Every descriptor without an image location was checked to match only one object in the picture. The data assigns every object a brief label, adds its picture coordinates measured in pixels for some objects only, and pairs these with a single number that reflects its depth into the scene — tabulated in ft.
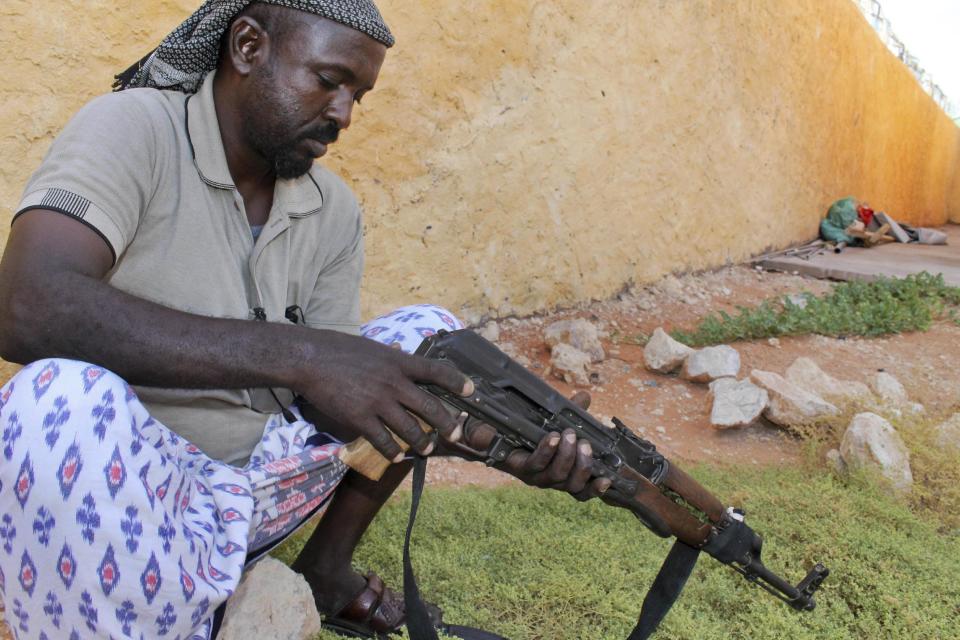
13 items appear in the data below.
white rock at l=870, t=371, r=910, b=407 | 12.44
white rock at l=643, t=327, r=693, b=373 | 13.87
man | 4.07
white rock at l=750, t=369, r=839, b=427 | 11.14
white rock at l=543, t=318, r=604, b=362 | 14.20
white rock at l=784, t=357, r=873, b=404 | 12.25
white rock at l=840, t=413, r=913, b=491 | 9.26
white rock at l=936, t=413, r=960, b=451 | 10.07
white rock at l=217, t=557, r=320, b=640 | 5.55
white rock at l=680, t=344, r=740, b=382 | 13.26
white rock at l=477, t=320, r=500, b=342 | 14.30
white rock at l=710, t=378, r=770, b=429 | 11.46
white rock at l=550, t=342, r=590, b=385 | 13.17
